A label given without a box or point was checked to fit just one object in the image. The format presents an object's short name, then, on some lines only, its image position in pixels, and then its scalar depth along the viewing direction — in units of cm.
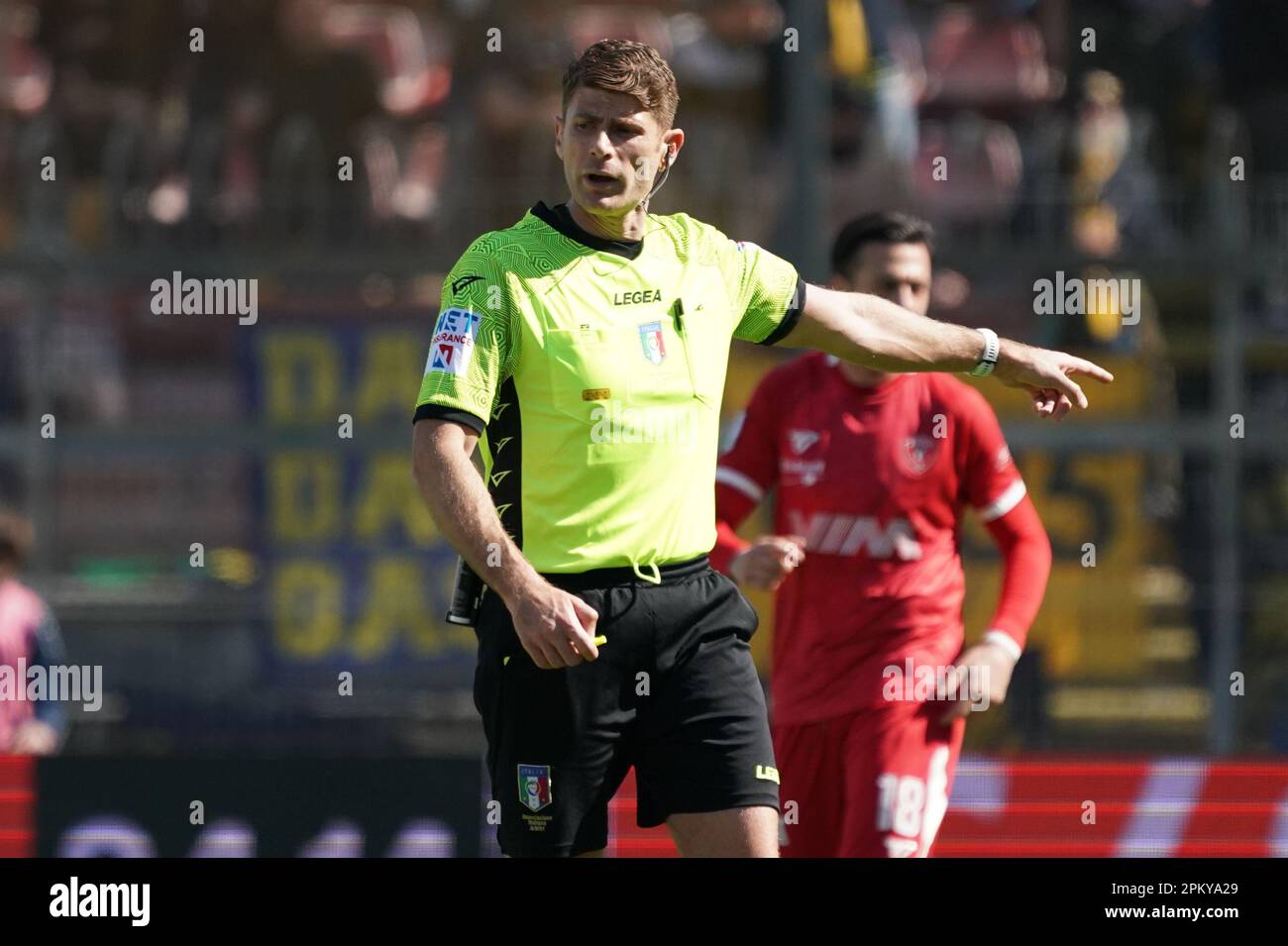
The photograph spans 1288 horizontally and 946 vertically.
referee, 737
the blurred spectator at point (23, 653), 1513
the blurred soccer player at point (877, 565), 939
